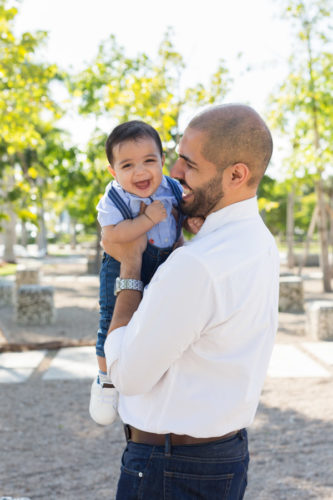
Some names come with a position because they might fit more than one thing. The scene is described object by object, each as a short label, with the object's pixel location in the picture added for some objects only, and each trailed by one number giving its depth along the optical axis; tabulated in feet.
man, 4.66
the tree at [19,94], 23.98
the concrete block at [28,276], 45.34
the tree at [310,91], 41.81
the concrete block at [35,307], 31.27
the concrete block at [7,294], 38.01
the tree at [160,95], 31.63
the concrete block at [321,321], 26.37
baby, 6.54
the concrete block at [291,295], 36.11
